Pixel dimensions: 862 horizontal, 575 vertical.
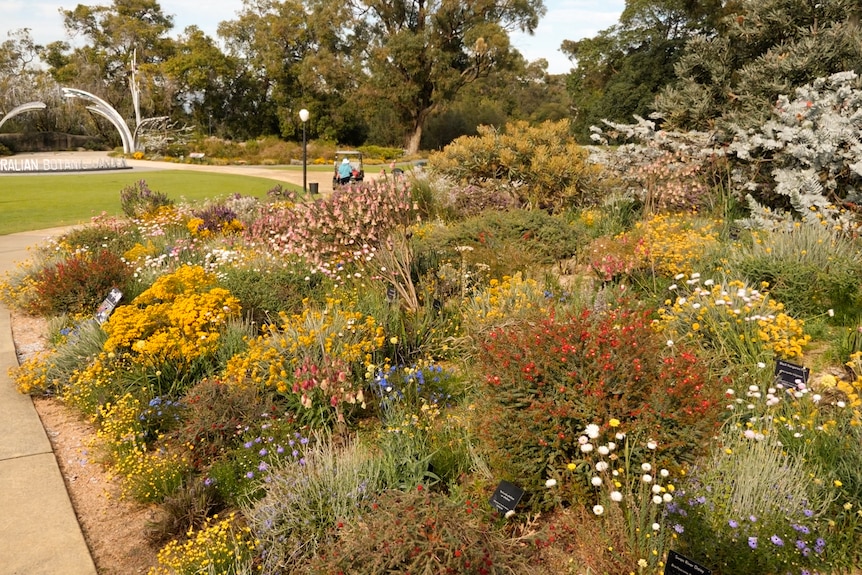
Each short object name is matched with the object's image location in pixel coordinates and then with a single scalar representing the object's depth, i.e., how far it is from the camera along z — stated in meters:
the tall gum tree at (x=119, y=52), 55.00
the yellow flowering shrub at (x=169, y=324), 4.76
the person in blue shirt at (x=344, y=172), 18.84
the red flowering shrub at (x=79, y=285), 6.63
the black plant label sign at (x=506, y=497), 2.88
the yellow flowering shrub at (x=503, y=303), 4.77
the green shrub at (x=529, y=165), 10.57
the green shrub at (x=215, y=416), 3.92
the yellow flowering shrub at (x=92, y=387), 4.58
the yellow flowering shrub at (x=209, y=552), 2.82
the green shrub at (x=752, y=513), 2.55
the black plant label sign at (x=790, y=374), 3.53
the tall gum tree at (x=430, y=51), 44.09
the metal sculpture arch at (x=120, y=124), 44.03
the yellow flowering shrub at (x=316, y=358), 3.93
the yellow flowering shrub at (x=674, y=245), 6.14
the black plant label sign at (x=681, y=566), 2.17
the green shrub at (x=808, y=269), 5.12
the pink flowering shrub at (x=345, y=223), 6.00
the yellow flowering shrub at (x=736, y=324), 4.15
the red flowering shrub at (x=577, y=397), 3.00
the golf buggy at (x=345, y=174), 18.86
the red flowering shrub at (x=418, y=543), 2.28
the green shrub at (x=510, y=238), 7.09
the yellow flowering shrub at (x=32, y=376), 4.96
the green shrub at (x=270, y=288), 6.06
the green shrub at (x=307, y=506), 2.89
